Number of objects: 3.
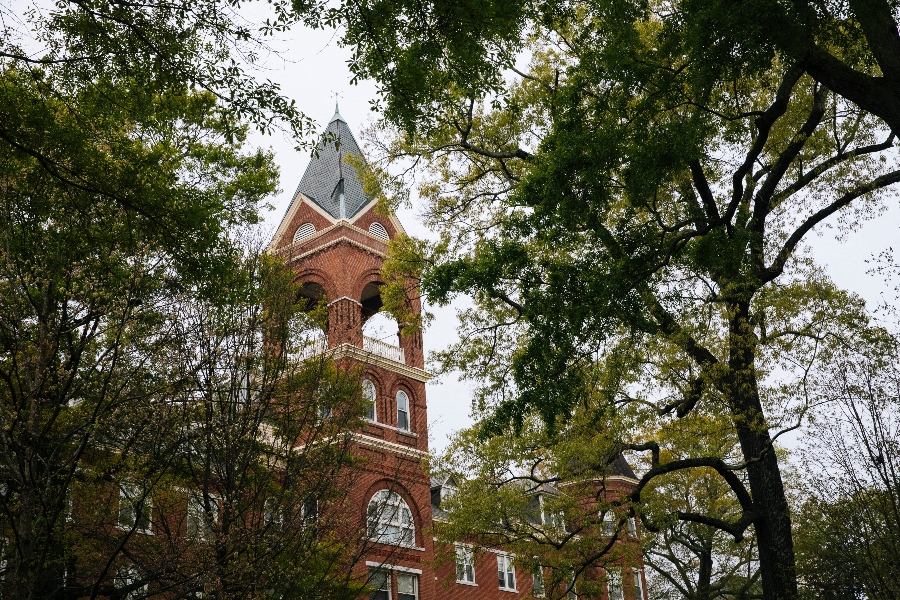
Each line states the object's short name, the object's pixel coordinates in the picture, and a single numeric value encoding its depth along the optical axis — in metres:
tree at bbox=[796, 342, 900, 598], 14.41
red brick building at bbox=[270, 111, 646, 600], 29.94
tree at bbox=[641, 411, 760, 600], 32.83
